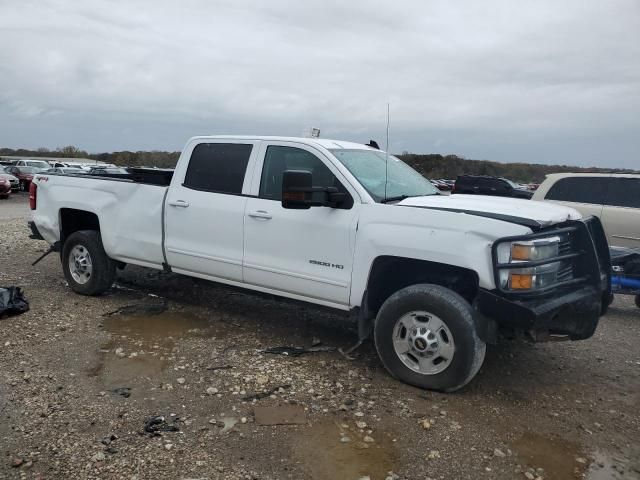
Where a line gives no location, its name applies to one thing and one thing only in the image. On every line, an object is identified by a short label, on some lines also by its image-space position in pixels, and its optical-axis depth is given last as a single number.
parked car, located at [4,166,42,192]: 28.06
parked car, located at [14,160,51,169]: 31.67
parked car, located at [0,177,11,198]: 23.37
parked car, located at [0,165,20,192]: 24.19
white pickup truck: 4.08
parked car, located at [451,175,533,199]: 23.00
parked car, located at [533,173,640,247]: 8.53
